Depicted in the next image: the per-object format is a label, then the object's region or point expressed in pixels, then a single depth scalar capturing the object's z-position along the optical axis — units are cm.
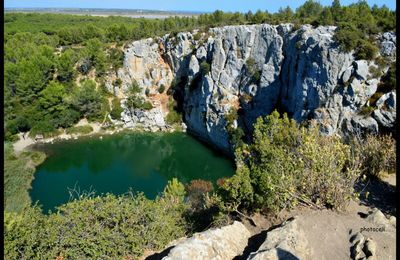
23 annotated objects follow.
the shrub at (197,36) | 4862
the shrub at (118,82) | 5172
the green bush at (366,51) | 3081
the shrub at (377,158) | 1639
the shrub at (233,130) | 3909
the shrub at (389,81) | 2973
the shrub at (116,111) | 4891
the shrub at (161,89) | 5162
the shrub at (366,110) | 2941
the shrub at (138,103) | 4950
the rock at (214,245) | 922
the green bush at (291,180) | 1178
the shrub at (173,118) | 4934
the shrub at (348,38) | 3164
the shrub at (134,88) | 5091
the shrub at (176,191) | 2277
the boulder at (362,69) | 3075
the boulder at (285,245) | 866
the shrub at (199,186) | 3047
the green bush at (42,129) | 4434
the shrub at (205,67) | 4462
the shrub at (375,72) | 3059
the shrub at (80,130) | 4619
